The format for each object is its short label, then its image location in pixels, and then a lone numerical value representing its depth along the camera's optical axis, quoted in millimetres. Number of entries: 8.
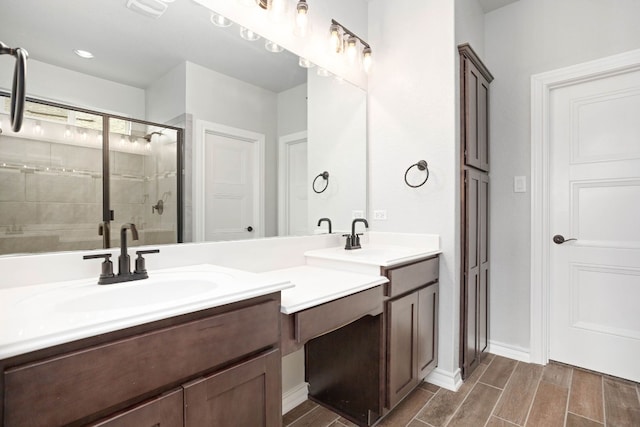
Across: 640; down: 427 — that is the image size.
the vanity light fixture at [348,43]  2062
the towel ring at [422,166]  2116
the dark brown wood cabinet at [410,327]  1639
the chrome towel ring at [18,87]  720
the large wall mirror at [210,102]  1093
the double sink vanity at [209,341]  661
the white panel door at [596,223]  2102
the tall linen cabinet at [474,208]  2092
